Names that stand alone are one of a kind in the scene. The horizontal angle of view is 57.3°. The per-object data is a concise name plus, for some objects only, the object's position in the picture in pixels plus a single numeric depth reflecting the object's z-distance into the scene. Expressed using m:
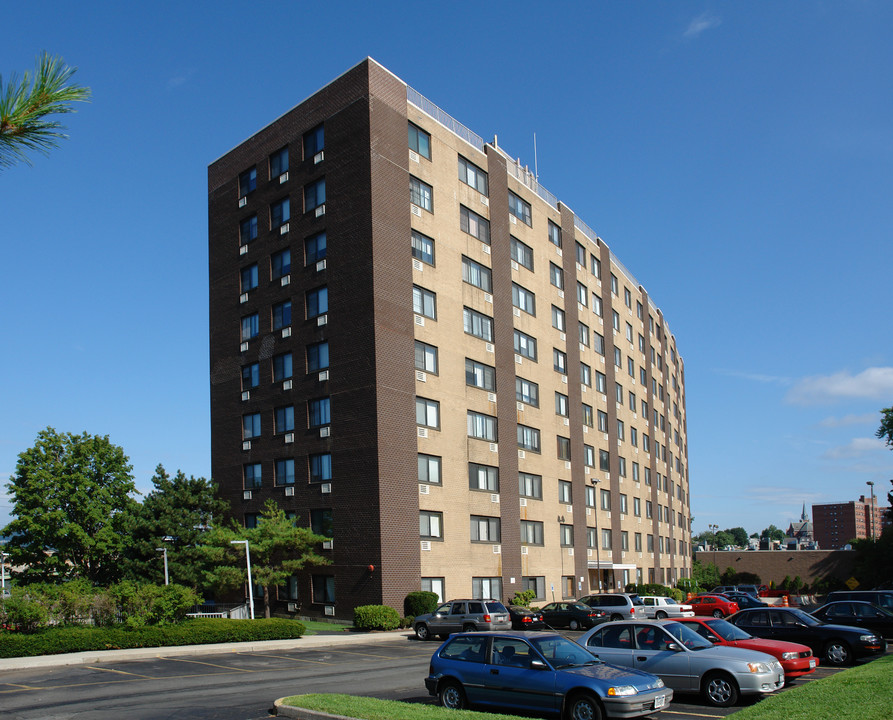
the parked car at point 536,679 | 14.14
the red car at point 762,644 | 18.53
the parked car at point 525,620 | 37.12
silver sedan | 16.83
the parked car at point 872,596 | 28.09
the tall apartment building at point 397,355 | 42.09
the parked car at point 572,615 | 38.38
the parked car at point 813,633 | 22.56
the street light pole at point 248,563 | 37.34
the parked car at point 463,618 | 33.72
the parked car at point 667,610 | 37.84
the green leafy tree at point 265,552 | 40.19
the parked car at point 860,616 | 26.56
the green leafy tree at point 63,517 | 47.84
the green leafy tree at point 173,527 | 44.41
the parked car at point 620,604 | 38.34
